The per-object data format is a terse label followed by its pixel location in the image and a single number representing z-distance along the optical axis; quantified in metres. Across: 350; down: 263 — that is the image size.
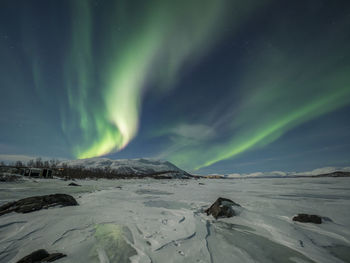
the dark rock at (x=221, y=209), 6.37
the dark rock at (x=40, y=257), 2.81
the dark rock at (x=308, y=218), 5.40
